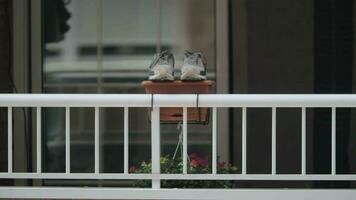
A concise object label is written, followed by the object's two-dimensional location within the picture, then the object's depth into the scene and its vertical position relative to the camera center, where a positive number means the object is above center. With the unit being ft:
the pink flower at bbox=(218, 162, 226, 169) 31.97 -1.76
